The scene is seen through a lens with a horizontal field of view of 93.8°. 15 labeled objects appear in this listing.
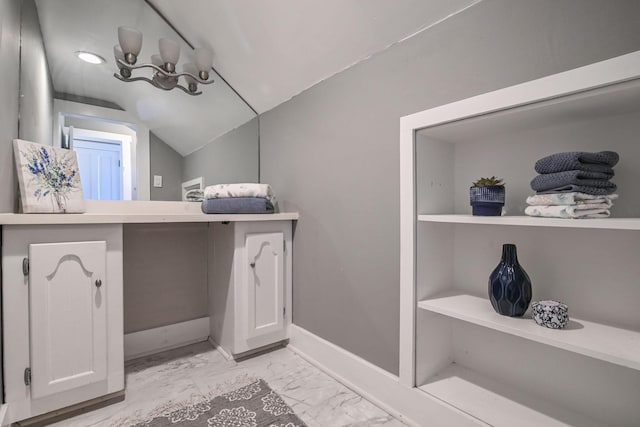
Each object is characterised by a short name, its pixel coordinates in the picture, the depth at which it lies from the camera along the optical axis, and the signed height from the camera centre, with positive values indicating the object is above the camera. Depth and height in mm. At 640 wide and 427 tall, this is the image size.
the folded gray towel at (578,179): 809 +85
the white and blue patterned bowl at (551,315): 868 -309
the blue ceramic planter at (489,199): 988 +36
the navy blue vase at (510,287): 963 -251
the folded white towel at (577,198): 815 +32
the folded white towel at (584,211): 814 -3
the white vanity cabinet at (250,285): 1655 -438
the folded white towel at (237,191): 1725 +109
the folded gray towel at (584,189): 812 +57
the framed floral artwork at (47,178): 1235 +137
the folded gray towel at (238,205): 1703 +27
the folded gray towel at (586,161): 818 +135
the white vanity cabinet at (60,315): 1079 -412
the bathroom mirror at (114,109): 1442 +568
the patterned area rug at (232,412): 1205 -859
